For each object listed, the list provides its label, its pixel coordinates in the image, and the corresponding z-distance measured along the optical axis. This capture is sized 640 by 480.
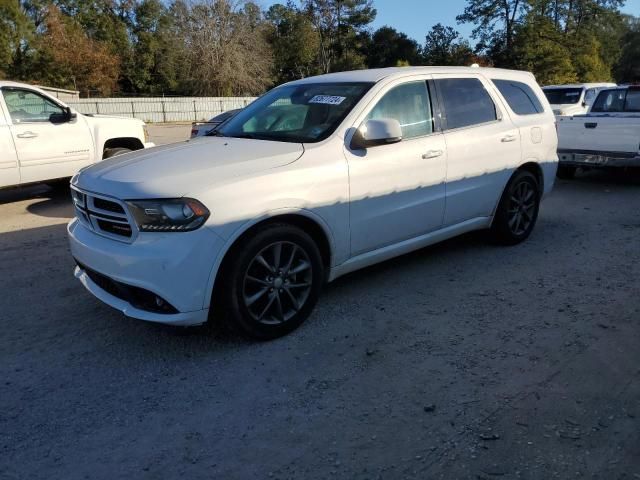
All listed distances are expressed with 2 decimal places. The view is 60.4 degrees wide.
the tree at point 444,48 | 48.97
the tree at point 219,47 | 49.72
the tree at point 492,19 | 45.47
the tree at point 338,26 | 64.31
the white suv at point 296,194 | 3.29
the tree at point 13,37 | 47.62
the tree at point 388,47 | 64.81
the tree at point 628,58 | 73.75
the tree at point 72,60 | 46.41
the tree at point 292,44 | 60.19
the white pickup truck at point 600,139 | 8.62
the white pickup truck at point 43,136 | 7.47
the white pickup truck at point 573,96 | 13.43
